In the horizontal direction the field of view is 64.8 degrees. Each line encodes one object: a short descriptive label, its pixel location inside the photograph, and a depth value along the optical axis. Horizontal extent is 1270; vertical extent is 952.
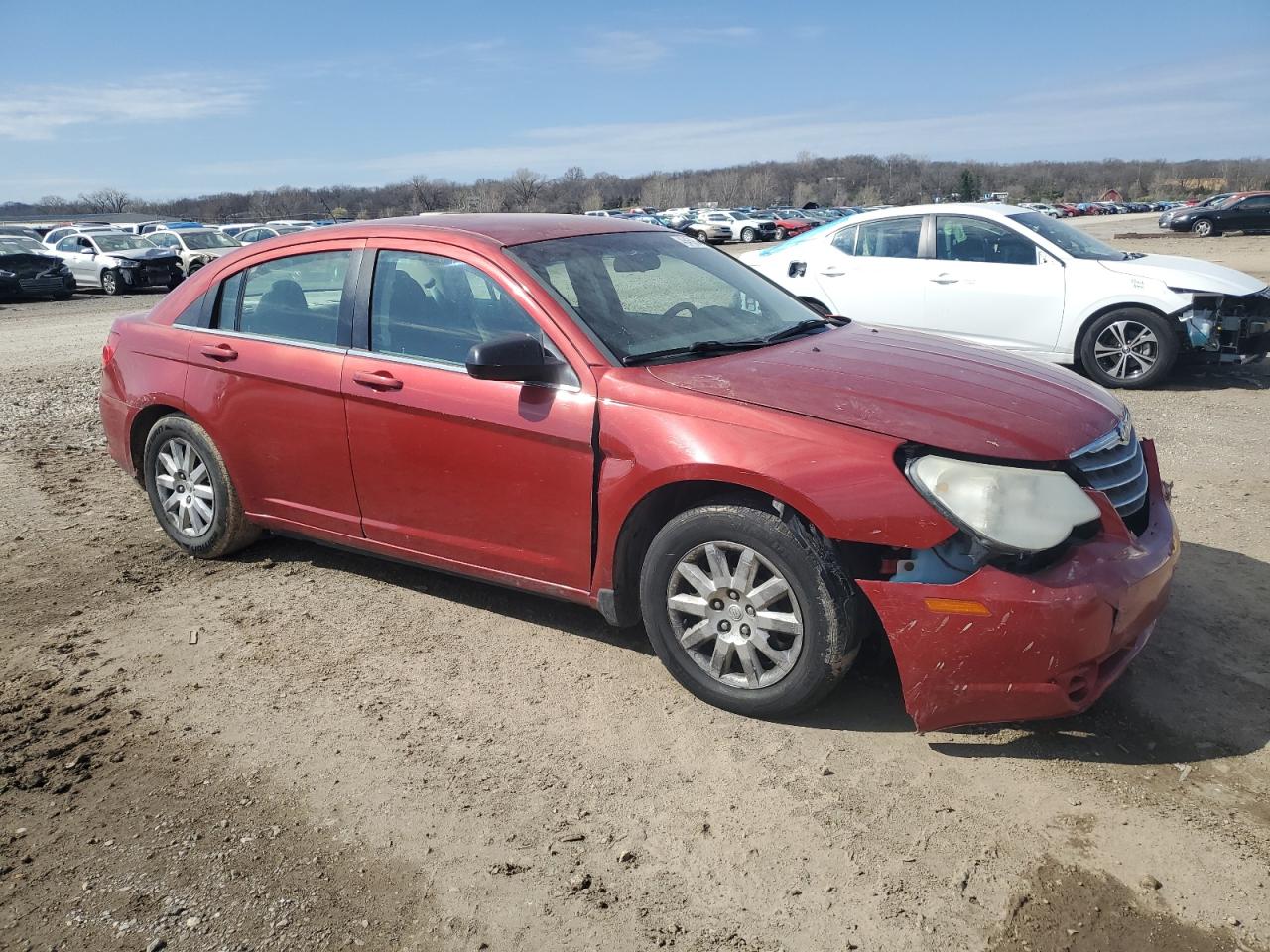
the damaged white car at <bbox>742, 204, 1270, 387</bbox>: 8.52
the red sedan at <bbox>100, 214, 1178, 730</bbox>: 3.02
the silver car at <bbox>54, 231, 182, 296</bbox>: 24.38
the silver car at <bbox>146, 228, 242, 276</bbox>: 26.14
